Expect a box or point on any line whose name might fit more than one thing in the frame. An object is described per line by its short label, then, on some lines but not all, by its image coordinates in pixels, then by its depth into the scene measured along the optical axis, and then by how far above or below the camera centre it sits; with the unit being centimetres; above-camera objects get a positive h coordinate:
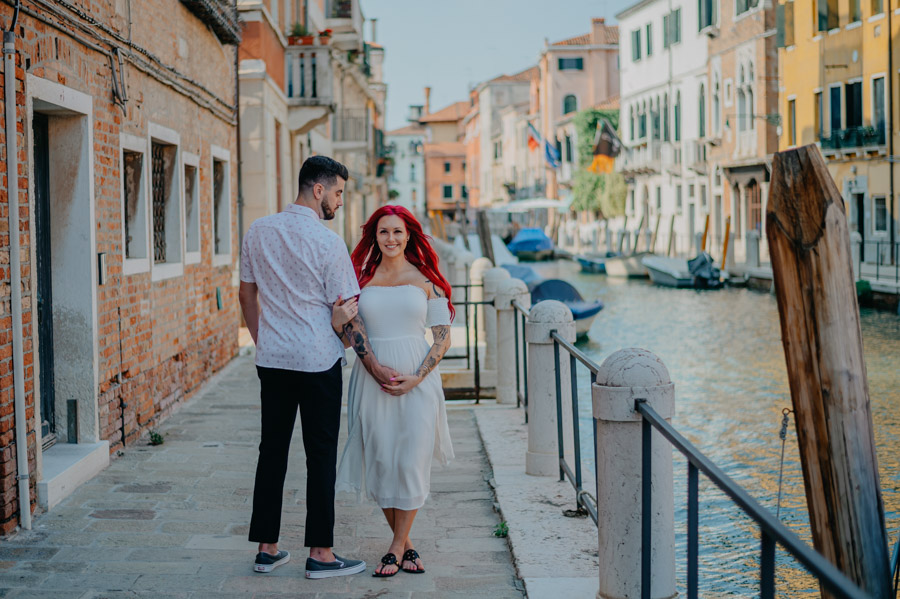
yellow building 3048 +432
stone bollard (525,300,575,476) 641 -81
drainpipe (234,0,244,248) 1291 +192
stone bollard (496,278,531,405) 910 -70
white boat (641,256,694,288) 3180 -75
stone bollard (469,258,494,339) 1505 -32
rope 532 -85
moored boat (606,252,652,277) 3691 -67
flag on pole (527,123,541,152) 6128 +594
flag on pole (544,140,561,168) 5669 +461
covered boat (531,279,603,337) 1917 -91
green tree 5800 +340
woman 475 -59
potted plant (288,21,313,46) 1847 +351
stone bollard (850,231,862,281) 2675 -8
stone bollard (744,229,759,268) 3272 -19
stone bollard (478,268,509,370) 1093 -70
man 466 -38
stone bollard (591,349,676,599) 381 -76
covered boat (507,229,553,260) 5162 +9
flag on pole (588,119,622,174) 4944 +426
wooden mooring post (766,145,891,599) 359 -39
